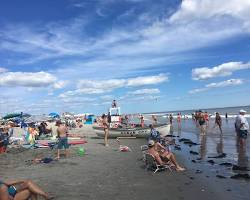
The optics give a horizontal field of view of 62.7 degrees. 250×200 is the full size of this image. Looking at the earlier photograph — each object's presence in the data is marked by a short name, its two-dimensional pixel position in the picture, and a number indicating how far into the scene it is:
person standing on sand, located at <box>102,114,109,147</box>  11.35
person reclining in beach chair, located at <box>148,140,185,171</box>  6.33
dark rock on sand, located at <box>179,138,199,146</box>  11.12
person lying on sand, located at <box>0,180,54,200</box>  3.71
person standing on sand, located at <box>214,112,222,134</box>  15.05
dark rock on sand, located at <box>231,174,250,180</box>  5.55
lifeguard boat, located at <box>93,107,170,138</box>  12.86
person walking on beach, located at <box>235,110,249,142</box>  9.26
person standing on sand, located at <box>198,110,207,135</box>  13.83
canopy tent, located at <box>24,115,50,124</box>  35.31
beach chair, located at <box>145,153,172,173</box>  6.31
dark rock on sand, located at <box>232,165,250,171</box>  6.28
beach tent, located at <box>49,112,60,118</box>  32.90
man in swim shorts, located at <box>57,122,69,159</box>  8.43
